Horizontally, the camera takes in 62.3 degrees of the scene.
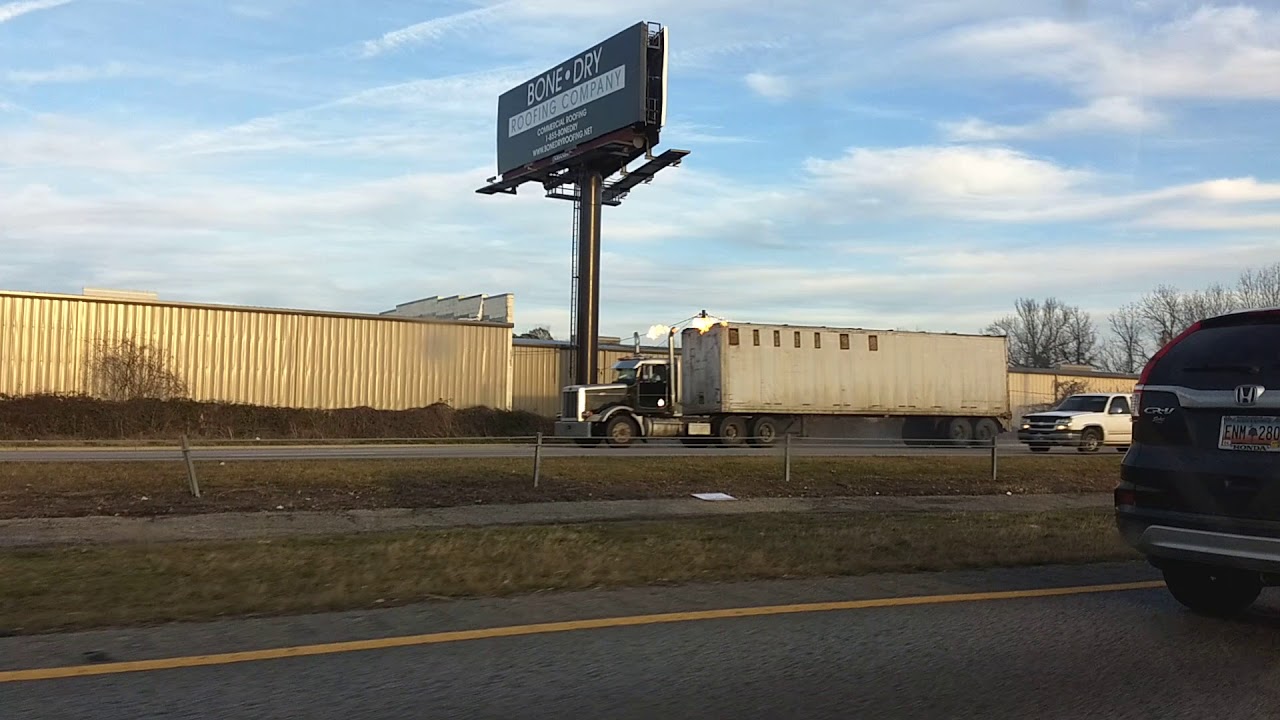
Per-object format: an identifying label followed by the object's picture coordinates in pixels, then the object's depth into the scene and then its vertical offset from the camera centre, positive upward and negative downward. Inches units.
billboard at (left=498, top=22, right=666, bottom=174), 1713.8 +529.6
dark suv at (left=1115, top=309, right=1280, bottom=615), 240.8 -11.2
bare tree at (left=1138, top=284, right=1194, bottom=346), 2532.0 +216.9
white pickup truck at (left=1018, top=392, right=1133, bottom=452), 1196.5 -22.3
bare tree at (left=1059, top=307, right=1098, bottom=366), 3826.3 +229.5
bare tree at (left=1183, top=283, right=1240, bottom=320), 2335.1 +228.9
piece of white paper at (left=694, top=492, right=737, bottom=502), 669.3 -58.4
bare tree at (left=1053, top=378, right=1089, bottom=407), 2364.7 +43.7
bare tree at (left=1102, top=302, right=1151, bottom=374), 3346.5 +178.6
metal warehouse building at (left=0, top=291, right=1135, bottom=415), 1512.1 +79.2
